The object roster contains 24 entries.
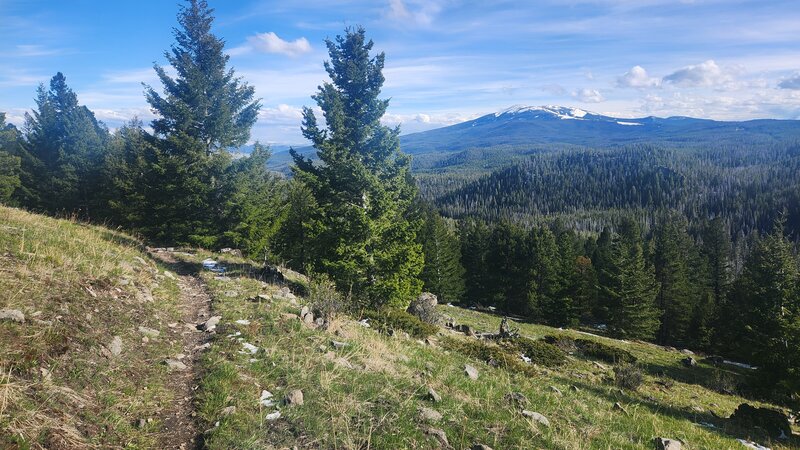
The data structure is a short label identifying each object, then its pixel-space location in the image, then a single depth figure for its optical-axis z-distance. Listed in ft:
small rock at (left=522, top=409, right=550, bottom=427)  21.93
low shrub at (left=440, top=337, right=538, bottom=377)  41.69
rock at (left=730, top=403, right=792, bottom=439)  41.37
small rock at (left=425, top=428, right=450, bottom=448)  18.08
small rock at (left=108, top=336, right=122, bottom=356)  21.13
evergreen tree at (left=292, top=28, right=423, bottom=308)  58.20
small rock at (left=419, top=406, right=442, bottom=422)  19.89
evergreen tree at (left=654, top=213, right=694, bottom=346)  165.99
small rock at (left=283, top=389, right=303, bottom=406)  19.48
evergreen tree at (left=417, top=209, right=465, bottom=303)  169.89
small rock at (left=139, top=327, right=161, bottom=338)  25.41
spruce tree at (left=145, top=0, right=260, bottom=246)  78.74
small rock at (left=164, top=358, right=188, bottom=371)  22.33
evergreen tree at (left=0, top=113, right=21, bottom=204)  125.39
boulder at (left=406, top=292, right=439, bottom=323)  70.74
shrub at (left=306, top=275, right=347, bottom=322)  38.98
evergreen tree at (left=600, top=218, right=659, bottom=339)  143.54
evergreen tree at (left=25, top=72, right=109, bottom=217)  133.08
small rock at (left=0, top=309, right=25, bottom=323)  18.70
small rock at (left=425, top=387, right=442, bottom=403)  22.43
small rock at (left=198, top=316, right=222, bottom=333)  29.79
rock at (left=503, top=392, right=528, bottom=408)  24.42
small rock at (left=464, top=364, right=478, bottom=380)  30.82
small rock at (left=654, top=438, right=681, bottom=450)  21.97
